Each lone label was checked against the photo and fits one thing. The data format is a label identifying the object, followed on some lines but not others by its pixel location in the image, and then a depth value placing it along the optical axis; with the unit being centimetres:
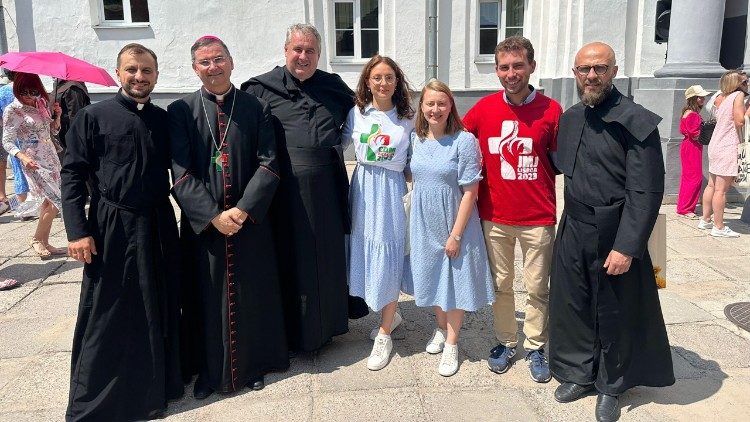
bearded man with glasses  281
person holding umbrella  587
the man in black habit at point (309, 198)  349
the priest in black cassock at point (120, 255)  290
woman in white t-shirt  345
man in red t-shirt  321
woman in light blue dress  328
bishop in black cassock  308
